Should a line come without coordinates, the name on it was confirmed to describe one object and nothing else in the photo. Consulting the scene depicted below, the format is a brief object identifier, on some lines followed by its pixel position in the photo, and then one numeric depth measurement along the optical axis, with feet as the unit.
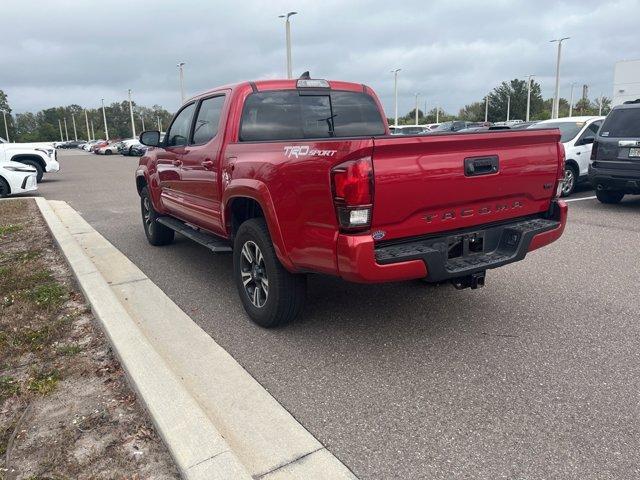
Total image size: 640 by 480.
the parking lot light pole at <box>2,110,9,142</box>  345.06
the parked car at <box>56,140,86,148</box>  326.94
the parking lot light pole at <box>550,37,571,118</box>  131.84
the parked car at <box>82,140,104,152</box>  230.68
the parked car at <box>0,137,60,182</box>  54.13
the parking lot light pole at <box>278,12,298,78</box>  96.45
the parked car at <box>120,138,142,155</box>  148.14
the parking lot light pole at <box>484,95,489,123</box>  242.58
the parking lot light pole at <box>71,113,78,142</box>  424.66
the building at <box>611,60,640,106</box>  119.96
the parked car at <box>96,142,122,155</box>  179.83
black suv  28.19
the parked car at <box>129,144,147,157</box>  141.69
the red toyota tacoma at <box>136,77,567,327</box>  10.18
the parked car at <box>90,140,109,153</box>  186.15
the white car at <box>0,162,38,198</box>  43.86
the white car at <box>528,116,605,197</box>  35.63
